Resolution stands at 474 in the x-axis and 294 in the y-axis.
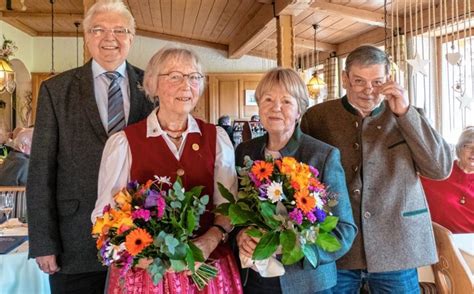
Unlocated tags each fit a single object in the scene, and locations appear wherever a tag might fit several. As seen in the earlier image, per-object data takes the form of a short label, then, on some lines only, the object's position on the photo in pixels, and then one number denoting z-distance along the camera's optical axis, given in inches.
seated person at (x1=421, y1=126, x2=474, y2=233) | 107.6
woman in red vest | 54.3
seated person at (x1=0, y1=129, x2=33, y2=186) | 175.3
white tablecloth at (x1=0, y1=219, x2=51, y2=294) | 90.5
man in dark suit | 63.0
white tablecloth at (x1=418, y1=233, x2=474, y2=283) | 91.1
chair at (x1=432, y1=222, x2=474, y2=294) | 79.4
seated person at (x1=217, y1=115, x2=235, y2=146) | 251.3
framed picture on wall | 409.1
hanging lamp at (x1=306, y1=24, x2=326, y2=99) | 299.3
